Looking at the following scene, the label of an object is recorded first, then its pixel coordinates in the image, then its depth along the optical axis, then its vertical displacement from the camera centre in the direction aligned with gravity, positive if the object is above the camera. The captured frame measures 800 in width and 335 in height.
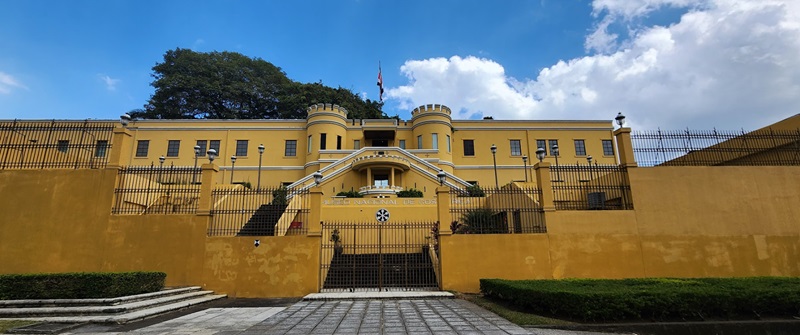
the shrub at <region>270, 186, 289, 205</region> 13.78 +2.15
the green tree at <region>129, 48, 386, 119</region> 45.03 +18.35
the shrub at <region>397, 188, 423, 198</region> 23.33 +3.29
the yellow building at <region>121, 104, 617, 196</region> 32.69 +9.19
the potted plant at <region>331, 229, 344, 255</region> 13.53 +0.36
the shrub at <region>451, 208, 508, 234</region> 12.62 +0.84
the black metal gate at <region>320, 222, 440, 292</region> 12.69 -0.48
